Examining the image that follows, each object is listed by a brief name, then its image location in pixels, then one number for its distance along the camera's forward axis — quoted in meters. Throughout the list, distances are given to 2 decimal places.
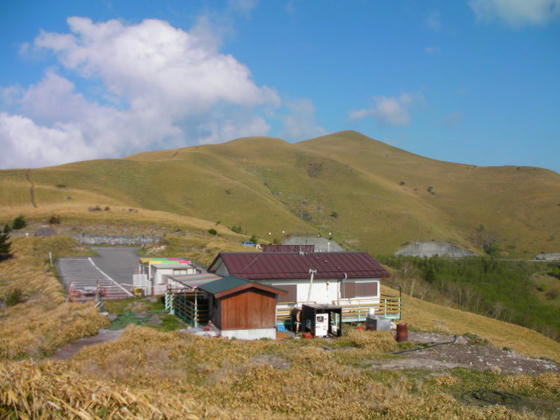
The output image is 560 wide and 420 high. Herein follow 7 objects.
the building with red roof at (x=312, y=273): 25.80
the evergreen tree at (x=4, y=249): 47.16
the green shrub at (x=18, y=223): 69.00
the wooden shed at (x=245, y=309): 21.19
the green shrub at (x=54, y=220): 71.69
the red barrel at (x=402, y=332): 21.17
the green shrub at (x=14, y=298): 28.03
